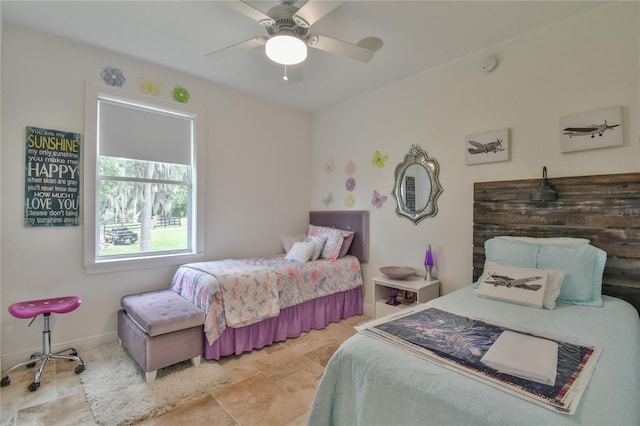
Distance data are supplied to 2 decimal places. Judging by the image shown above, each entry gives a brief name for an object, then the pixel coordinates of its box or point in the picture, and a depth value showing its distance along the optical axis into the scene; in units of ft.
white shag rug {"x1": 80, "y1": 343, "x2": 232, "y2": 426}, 6.26
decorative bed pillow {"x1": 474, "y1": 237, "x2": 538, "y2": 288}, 7.36
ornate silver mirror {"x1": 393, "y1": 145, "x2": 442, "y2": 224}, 10.36
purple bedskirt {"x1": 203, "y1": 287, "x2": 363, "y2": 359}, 8.61
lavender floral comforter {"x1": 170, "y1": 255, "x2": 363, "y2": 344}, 8.37
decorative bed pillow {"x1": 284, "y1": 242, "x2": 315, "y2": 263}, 11.51
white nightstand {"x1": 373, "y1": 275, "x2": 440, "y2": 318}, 9.50
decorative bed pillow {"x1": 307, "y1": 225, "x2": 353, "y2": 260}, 11.99
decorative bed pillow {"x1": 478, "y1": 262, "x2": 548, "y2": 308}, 6.33
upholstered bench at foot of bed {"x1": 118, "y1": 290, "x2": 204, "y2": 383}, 7.31
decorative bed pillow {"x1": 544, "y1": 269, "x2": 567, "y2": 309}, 6.24
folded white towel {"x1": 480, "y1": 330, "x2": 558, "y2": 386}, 3.55
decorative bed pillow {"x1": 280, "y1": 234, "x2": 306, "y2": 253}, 13.48
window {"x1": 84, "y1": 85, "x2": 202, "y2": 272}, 9.24
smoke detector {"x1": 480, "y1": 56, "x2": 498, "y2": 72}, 8.84
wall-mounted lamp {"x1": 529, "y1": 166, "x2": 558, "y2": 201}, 7.55
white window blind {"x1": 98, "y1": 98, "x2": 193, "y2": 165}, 9.57
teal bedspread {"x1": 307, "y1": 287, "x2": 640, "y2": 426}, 3.05
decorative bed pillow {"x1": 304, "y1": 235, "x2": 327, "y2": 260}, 11.89
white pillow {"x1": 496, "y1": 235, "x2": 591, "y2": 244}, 7.15
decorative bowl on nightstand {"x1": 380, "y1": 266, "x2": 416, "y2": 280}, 10.09
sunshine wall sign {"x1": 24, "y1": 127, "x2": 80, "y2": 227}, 8.22
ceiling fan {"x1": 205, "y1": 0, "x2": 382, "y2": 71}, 6.04
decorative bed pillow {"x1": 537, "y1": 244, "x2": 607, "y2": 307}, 6.50
